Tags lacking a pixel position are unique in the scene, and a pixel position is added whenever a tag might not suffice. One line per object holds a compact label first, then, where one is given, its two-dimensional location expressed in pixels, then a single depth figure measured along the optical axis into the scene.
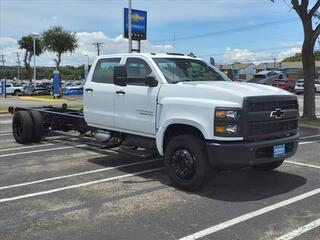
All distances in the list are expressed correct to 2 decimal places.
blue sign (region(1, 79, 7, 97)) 27.92
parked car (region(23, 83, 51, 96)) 36.28
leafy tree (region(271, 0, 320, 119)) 12.27
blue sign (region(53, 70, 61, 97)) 26.59
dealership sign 22.60
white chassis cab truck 4.47
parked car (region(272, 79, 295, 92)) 32.68
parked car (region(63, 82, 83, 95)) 34.52
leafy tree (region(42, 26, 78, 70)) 35.26
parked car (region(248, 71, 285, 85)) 33.15
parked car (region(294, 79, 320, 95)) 32.82
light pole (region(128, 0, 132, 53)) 17.11
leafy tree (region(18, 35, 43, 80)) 50.40
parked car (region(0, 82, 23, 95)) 37.03
